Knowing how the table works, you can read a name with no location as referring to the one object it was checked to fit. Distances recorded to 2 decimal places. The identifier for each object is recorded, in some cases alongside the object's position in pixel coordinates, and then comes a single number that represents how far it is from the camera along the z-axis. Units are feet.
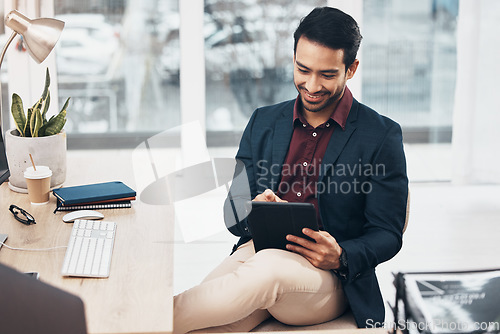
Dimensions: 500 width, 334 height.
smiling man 9.86
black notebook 10.69
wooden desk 8.78
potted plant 11.05
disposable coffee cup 10.78
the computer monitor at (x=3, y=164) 10.89
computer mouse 10.36
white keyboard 9.34
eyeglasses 10.32
